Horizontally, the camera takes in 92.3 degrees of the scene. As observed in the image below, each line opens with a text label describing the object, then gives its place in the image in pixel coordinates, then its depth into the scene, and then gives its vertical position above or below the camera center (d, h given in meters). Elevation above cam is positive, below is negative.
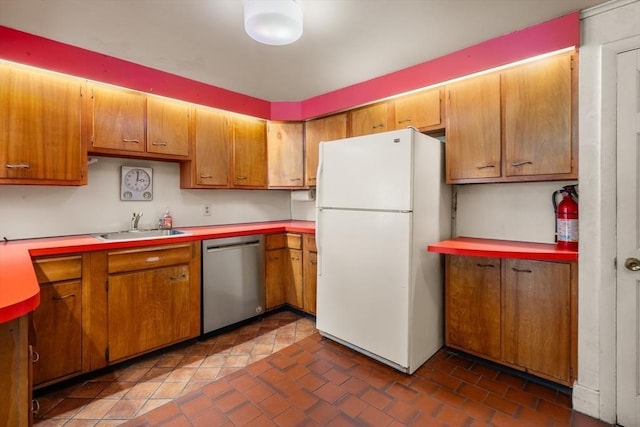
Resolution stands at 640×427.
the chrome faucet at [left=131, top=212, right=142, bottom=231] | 2.80 -0.09
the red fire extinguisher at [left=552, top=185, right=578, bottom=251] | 2.00 -0.06
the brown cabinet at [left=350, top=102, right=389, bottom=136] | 2.86 +0.89
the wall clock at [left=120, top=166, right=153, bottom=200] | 2.75 +0.26
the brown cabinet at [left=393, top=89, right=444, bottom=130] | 2.50 +0.85
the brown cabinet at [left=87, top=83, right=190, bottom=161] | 2.37 +0.73
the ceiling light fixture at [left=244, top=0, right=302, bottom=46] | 1.57 +1.00
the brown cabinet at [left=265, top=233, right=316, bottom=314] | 3.13 -0.64
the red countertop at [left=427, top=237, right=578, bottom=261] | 1.83 -0.25
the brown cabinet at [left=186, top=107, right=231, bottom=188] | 2.97 +0.59
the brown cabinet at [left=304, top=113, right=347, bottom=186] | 3.25 +0.83
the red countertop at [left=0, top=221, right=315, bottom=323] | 0.95 -0.23
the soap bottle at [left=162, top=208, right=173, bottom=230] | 2.97 -0.10
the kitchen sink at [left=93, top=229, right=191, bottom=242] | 2.51 -0.20
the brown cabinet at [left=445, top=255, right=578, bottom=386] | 1.89 -0.69
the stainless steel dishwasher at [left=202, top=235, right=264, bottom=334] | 2.69 -0.64
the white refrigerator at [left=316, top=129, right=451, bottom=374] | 2.12 -0.23
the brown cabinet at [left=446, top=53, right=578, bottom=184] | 1.92 +0.60
